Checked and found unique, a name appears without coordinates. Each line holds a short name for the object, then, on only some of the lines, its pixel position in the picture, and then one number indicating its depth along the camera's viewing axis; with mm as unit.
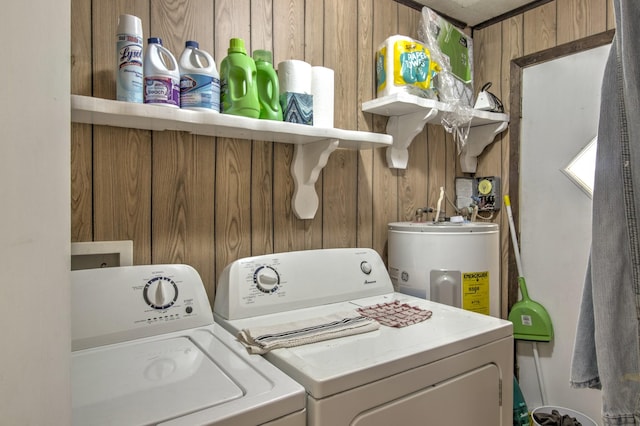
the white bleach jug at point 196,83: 1207
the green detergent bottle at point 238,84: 1284
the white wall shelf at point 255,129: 1091
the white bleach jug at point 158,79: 1149
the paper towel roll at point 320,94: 1513
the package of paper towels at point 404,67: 1755
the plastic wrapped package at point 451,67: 1944
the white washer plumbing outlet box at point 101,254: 1187
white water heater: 1646
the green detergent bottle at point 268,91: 1353
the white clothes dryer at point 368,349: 880
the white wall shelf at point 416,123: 1745
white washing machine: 734
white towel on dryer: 1017
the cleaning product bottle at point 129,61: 1130
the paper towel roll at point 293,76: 1414
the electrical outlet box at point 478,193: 2225
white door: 1907
